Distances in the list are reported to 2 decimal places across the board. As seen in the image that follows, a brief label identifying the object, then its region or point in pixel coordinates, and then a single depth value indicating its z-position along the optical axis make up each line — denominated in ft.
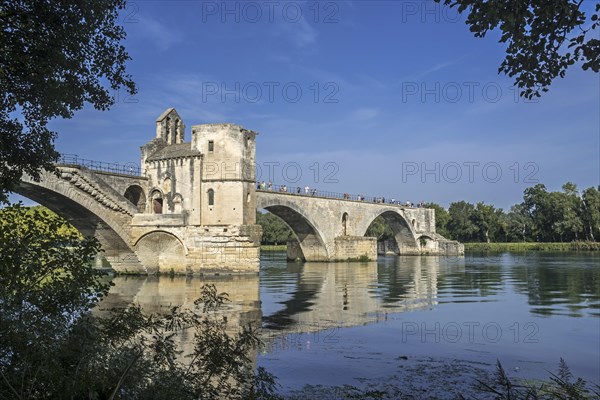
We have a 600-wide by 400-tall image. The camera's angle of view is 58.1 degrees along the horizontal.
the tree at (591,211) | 299.38
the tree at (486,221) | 359.87
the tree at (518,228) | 358.64
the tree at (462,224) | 361.10
